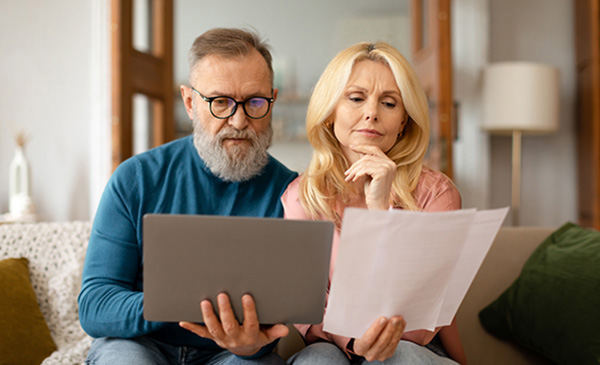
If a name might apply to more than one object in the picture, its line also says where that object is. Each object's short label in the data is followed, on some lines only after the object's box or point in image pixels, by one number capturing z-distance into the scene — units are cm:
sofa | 151
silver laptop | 86
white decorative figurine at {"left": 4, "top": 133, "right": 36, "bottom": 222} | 276
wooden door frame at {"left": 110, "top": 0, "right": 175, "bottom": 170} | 246
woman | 118
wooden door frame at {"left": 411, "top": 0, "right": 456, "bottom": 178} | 278
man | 115
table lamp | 318
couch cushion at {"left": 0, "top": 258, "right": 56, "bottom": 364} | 136
